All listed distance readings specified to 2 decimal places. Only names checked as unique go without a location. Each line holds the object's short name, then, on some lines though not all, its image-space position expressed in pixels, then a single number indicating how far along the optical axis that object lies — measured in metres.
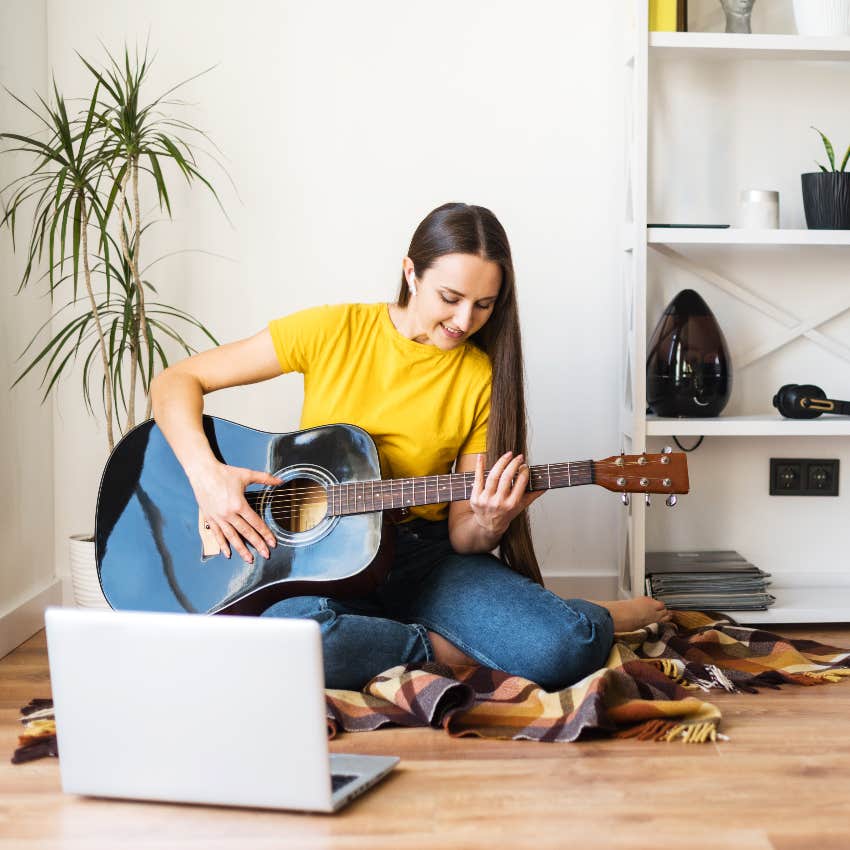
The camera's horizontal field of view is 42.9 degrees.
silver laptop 1.21
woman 1.77
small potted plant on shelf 2.28
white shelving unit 2.24
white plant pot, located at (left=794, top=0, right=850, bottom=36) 2.27
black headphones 2.28
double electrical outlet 2.54
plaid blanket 1.58
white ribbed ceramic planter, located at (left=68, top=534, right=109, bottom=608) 2.22
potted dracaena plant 2.17
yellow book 2.26
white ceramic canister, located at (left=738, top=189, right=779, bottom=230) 2.31
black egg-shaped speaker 2.32
